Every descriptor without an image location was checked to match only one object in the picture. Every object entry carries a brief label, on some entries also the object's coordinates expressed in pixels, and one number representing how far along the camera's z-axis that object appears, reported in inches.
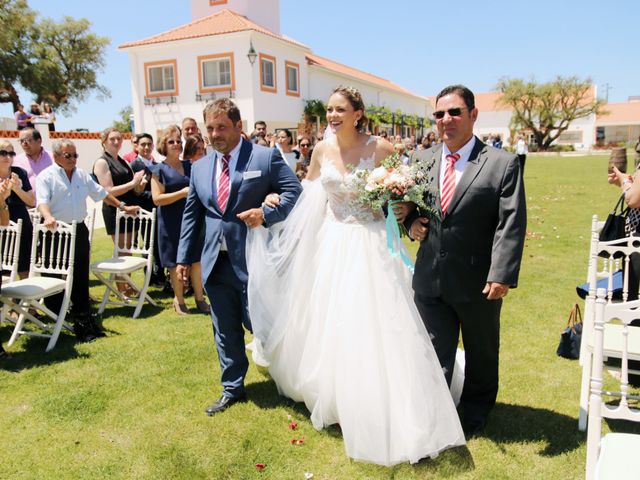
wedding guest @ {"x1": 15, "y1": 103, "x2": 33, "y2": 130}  692.1
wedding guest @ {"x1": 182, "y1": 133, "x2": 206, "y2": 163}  264.5
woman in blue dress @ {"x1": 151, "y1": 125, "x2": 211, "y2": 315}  267.9
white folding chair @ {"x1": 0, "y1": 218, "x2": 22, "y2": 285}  228.8
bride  137.5
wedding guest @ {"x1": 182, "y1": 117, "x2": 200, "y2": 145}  282.5
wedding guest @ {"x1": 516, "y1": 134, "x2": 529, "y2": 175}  1044.8
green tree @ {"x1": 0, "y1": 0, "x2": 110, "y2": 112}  1398.9
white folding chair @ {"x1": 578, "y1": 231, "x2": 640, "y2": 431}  140.8
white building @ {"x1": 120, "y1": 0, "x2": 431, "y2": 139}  1075.3
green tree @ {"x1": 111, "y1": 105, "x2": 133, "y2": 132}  2563.0
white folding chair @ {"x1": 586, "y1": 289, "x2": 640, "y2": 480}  96.9
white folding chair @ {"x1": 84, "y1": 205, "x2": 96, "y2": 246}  269.4
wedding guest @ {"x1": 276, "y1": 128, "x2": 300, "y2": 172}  407.8
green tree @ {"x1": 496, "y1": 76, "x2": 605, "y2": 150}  2455.7
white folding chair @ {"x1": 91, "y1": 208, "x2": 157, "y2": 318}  264.8
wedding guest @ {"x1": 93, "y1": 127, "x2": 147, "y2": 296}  296.8
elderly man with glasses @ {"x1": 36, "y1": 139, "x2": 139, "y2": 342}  237.1
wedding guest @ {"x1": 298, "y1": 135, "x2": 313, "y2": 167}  402.9
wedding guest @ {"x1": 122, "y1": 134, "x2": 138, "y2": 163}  352.9
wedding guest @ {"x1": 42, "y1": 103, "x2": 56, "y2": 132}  772.0
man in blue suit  163.3
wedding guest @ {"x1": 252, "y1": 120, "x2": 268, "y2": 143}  415.5
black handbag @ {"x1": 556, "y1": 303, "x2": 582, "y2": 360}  199.8
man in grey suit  131.4
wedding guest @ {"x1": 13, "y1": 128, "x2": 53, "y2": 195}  268.8
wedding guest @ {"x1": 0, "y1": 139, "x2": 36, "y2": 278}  251.8
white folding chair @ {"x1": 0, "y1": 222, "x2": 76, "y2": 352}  216.7
